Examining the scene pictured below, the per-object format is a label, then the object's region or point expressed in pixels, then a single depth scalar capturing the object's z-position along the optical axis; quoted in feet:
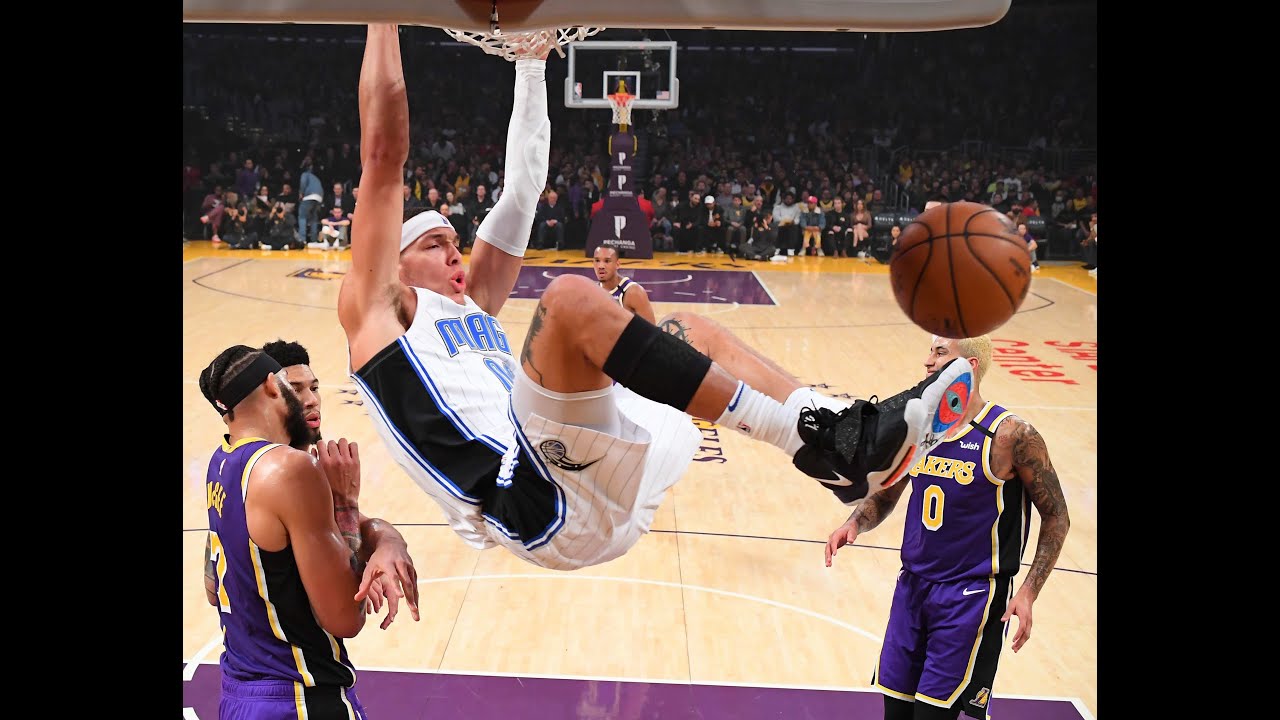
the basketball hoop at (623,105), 62.64
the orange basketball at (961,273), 9.73
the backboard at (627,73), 63.77
